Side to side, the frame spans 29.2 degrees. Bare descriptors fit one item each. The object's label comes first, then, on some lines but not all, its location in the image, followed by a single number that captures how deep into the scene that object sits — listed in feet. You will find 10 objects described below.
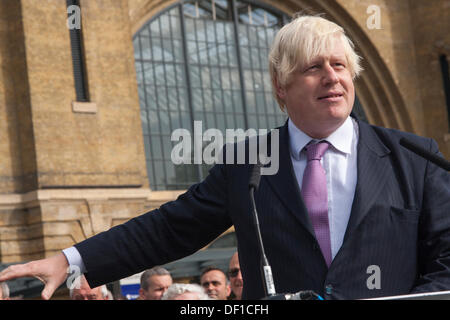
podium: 5.85
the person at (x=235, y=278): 25.70
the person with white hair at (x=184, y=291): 18.77
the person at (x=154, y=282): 24.94
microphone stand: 6.11
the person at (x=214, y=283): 26.36
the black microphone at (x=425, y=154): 8.15
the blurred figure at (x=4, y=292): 20.85
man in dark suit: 8.45
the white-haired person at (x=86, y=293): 23.89
